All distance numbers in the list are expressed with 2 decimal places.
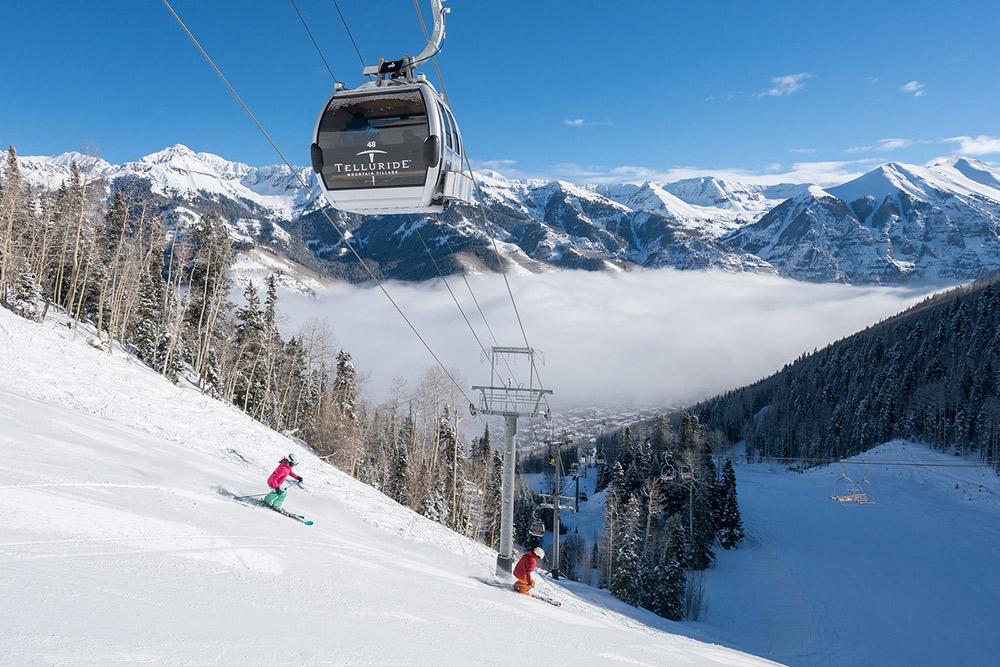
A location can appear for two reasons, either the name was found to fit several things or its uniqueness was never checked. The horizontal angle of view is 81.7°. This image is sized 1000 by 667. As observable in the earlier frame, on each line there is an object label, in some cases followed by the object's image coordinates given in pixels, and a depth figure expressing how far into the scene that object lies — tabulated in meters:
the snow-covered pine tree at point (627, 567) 40.47
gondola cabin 8.77
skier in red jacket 14.84
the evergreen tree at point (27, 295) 33.75
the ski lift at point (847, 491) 28.91
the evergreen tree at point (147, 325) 41.44
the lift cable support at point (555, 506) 31.02
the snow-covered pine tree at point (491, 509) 53.06
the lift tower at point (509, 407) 19.98
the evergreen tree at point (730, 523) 58.50
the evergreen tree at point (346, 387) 52.66
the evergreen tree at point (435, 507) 40.06
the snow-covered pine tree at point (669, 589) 40.41
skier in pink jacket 13.81
